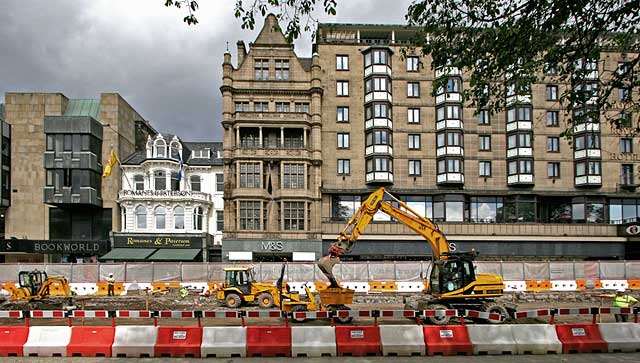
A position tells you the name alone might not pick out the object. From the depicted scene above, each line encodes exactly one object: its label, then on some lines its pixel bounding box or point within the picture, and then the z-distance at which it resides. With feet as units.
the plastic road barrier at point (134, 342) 38.40
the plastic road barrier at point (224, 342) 38.58
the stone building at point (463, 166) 136.56
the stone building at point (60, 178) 142.10
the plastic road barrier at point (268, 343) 38.73
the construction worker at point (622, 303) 54.54
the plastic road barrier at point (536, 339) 39.65
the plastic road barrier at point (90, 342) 38.47
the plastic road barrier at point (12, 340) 38.52
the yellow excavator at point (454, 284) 53.47
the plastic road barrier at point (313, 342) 38.73
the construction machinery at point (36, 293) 78.89
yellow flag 141.49
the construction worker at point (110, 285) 95.74
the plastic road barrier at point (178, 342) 38.52
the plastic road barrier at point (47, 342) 38.45
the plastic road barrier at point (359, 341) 39.11
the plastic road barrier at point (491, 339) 39.58
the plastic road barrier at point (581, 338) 40.01
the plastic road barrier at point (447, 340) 39.45
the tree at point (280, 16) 28.73
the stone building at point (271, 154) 131.64
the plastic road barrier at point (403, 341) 38.96
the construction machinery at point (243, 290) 73.56
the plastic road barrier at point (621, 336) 40.47
